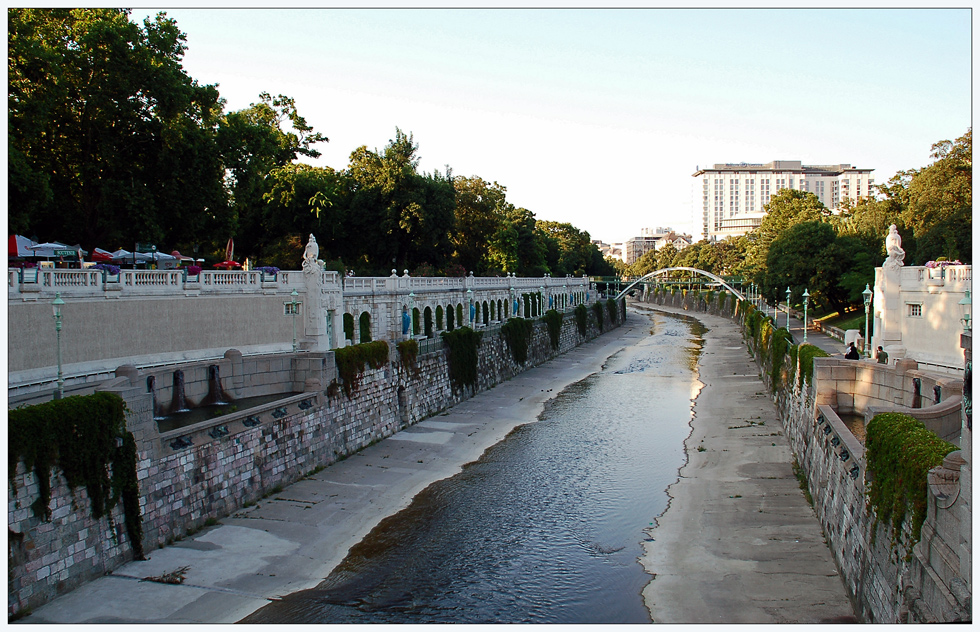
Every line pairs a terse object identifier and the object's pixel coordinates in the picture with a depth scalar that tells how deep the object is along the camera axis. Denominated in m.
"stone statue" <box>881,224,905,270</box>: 30.61
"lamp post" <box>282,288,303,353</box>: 33.31
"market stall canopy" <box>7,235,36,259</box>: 26.19
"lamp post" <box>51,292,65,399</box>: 19.72
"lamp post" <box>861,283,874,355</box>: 29.61
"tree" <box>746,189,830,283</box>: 90.11
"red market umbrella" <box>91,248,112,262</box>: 31.08
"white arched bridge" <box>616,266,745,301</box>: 98.97
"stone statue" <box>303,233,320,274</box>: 34.94
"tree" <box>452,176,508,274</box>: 80.00
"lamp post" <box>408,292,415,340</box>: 43.06
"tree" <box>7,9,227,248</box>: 30.53
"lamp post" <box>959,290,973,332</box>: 17.28
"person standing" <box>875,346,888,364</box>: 28.28
